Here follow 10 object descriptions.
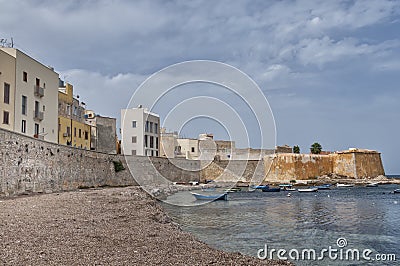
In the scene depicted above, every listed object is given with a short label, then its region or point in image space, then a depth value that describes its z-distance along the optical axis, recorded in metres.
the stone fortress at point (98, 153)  23.75
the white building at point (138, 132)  55.72
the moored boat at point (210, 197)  32.44
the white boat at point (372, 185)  57.47
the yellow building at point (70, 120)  38.34
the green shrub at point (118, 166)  41.52
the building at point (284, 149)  71.01
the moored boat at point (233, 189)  48.83
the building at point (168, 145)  64.12
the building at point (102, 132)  48.38
